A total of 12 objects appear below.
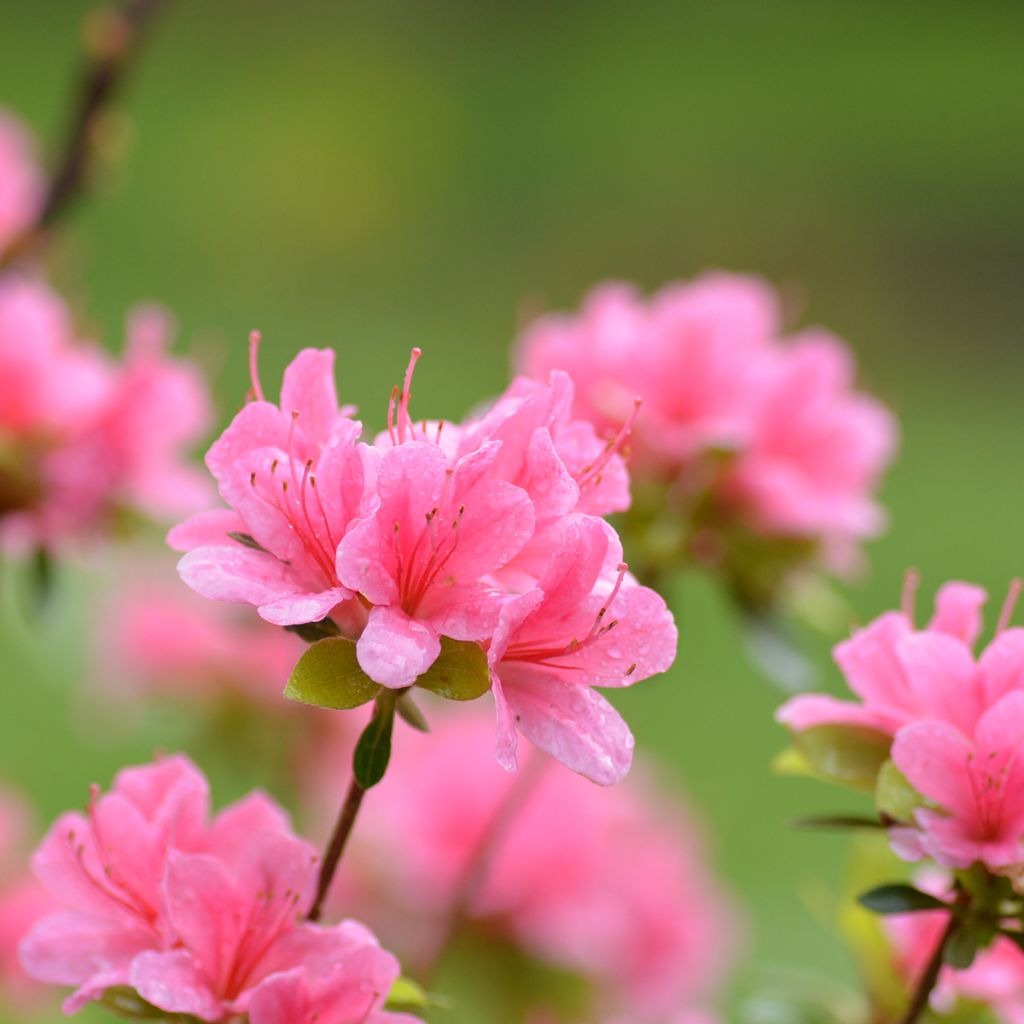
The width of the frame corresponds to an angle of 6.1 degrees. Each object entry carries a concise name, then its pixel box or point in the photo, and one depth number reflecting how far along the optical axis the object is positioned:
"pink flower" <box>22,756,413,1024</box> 1.61
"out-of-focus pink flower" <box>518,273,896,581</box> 1.81
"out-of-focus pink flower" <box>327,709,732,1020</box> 1.97
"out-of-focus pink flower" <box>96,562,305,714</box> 2.19
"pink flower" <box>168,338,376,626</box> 1.61
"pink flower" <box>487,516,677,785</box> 1.61
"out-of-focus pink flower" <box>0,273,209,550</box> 1.79
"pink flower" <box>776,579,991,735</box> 1.63
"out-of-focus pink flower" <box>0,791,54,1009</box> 1.84
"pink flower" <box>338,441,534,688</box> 1.60
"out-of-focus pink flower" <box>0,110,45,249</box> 2.02
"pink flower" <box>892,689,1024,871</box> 1.62
